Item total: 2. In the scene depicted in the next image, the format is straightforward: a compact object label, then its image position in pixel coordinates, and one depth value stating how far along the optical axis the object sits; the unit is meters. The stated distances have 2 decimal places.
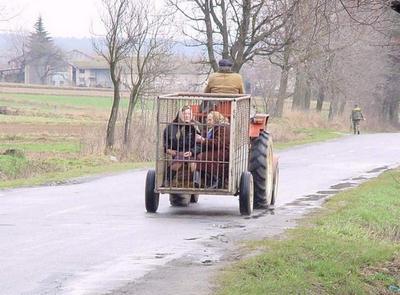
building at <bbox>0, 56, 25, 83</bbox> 124.64
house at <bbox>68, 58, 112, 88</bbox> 131.62
